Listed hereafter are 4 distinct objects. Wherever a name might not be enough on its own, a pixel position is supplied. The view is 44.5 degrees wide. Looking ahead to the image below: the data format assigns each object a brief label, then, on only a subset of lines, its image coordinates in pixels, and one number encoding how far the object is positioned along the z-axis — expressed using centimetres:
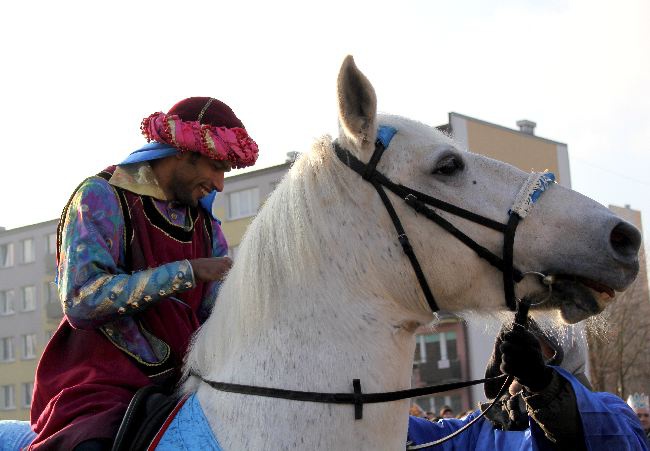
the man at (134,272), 348
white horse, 319
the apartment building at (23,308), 5391
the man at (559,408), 354
